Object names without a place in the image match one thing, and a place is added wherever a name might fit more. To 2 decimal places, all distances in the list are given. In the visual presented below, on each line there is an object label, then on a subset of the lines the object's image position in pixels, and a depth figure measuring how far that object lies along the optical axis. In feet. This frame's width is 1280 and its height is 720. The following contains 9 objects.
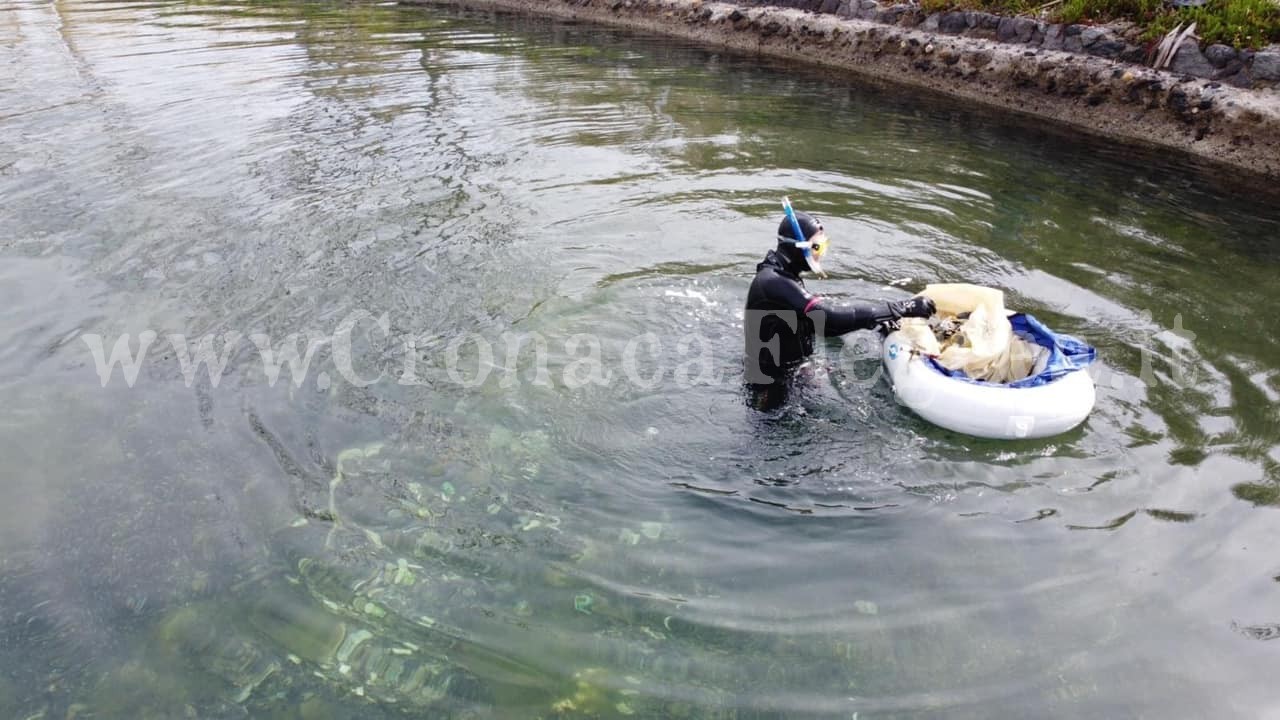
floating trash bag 19.10
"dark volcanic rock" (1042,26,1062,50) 43.14
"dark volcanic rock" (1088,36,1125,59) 40.73
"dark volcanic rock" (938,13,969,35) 48.19
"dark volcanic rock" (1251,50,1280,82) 34.99
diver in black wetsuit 18.10
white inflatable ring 17.76
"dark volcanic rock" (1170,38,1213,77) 37.35
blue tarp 18.30
